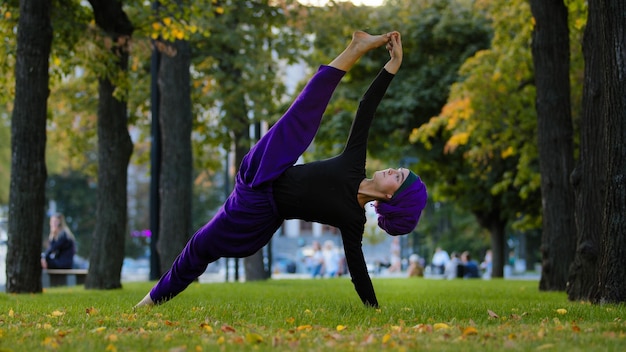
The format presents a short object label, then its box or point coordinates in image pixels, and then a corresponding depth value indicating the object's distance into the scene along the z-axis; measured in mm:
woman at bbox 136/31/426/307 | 7789
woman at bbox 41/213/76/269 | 23688
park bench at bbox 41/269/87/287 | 23531
